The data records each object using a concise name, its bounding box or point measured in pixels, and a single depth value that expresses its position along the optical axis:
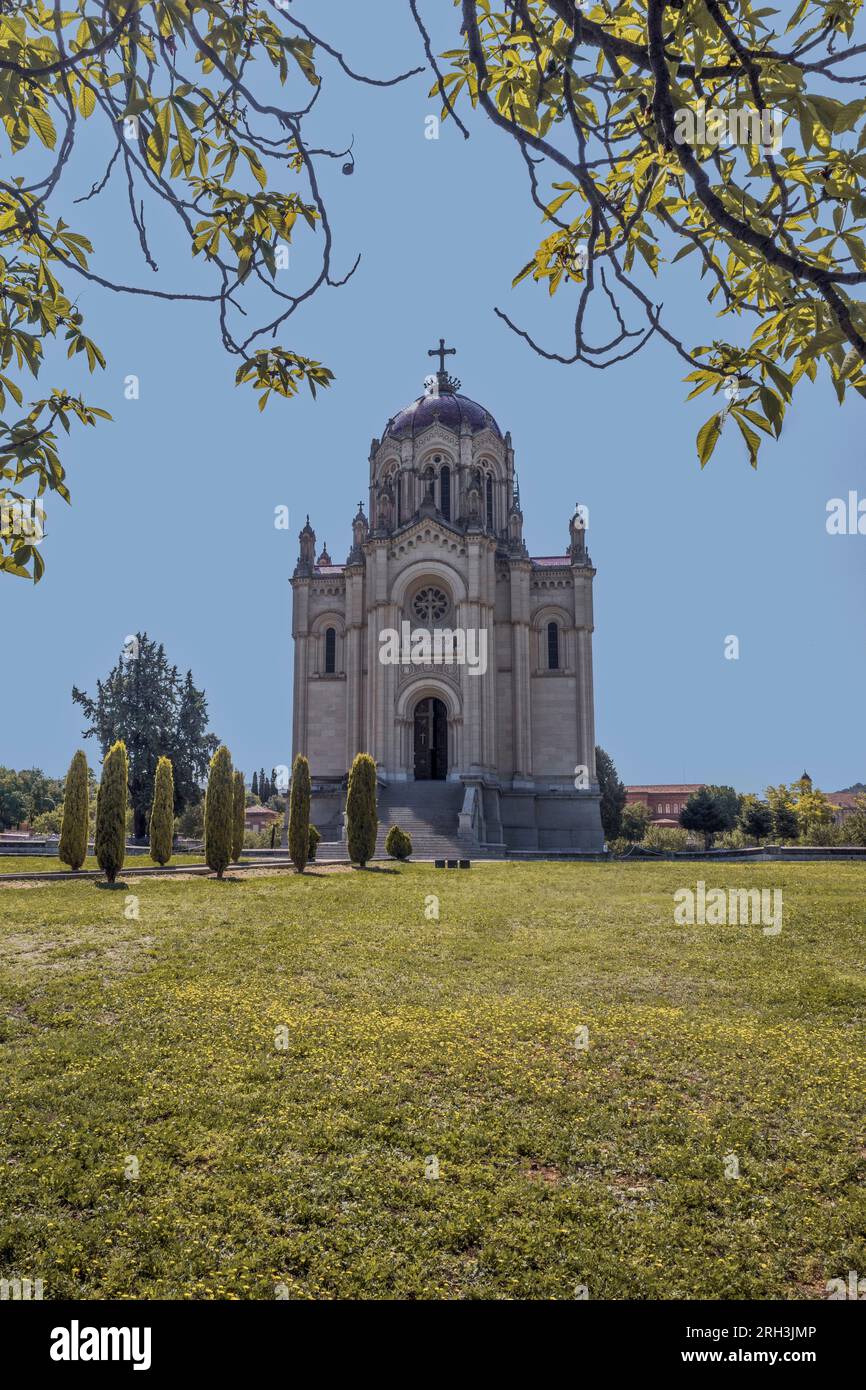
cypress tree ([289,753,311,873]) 21.72
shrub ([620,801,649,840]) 58.94
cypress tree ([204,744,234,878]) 18.89
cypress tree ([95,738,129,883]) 16.41
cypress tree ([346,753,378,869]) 23.28
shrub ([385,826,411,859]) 26.14
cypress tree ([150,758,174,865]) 20.94
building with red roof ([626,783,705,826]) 102.12
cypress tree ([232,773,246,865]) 25.40
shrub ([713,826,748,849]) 55.88
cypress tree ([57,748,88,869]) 20.09
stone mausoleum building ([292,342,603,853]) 36.25
